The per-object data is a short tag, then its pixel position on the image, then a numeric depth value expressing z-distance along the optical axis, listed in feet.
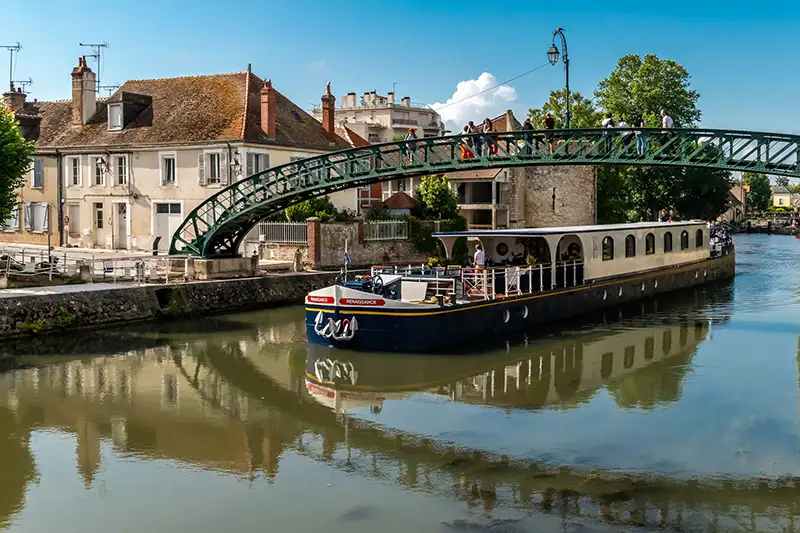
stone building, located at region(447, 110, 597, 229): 156.76
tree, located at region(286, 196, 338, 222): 114.52
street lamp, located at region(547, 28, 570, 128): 81.71
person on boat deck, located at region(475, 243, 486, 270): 80.28
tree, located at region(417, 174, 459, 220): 132.77
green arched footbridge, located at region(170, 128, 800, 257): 76.59
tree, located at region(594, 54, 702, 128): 195.21
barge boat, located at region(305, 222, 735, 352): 69.19
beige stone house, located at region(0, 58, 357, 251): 117.70
